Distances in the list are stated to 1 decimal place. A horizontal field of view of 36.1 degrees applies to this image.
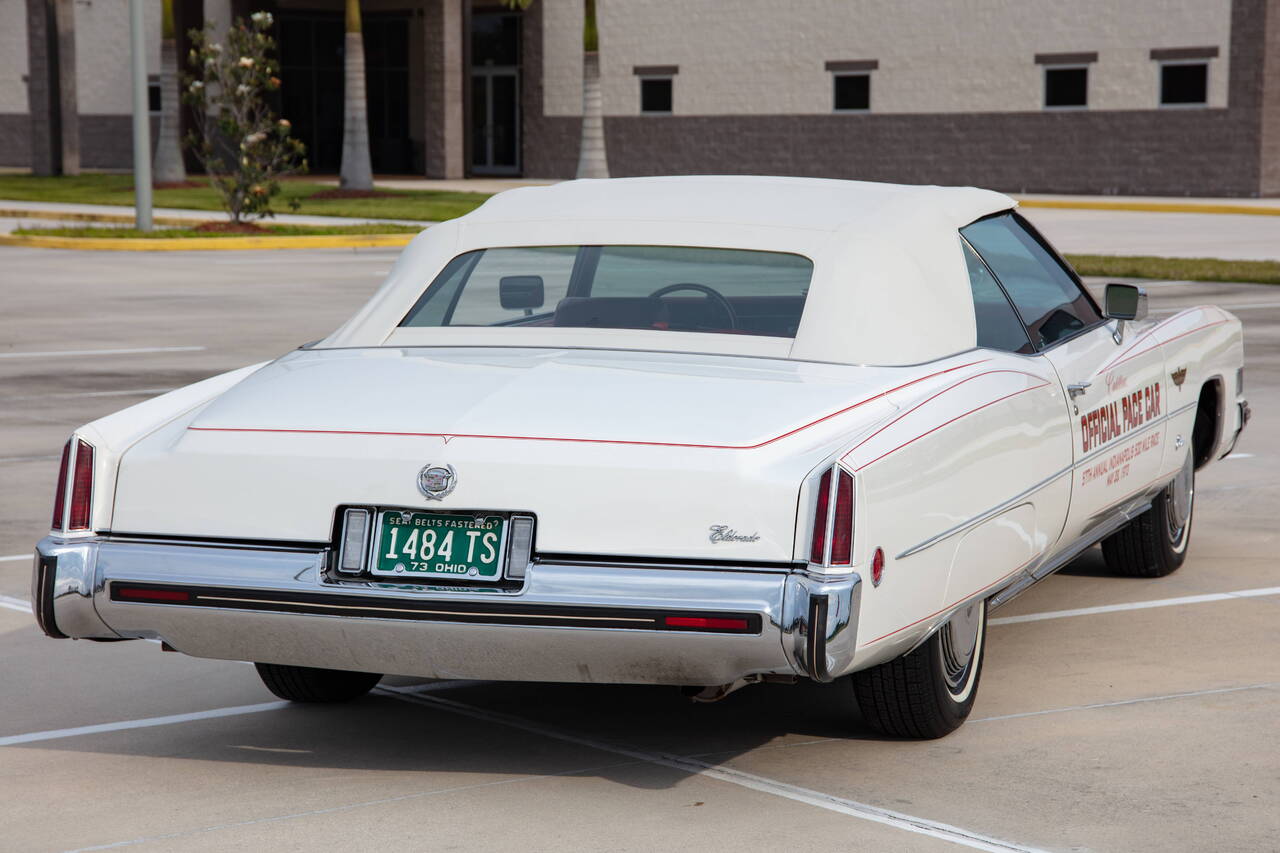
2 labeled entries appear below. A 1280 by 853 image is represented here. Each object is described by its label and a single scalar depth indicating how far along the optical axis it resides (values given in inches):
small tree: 1119.6
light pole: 1071.6
